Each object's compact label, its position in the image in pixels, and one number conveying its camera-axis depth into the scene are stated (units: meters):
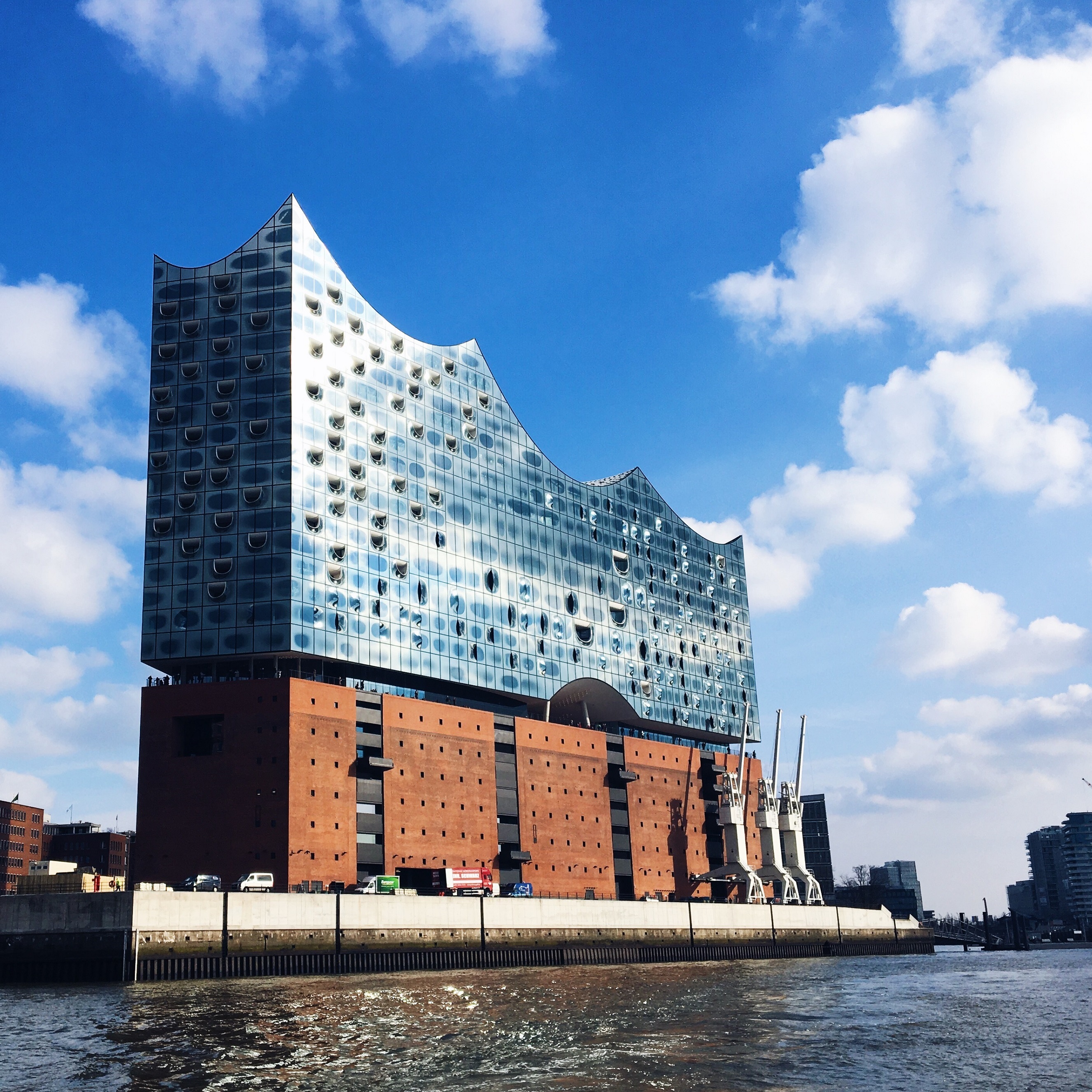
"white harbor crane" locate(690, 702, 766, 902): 130.25
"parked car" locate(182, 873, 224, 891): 79.81
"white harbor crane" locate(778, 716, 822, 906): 137.25
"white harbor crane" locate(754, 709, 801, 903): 134.25
